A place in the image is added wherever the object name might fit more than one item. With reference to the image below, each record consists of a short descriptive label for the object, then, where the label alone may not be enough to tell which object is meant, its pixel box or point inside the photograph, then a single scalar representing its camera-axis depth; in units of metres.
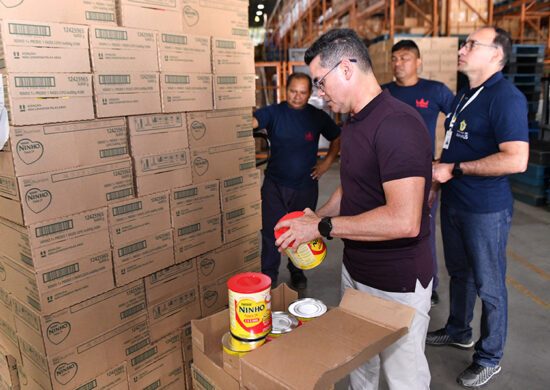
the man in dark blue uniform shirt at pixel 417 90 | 3.77
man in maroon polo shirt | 1.54
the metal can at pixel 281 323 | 1.53
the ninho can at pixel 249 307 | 1.39
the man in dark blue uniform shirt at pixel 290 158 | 3.86
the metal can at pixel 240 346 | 1.43
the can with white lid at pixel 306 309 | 1.68
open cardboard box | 1.15
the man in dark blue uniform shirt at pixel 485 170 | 2.37
